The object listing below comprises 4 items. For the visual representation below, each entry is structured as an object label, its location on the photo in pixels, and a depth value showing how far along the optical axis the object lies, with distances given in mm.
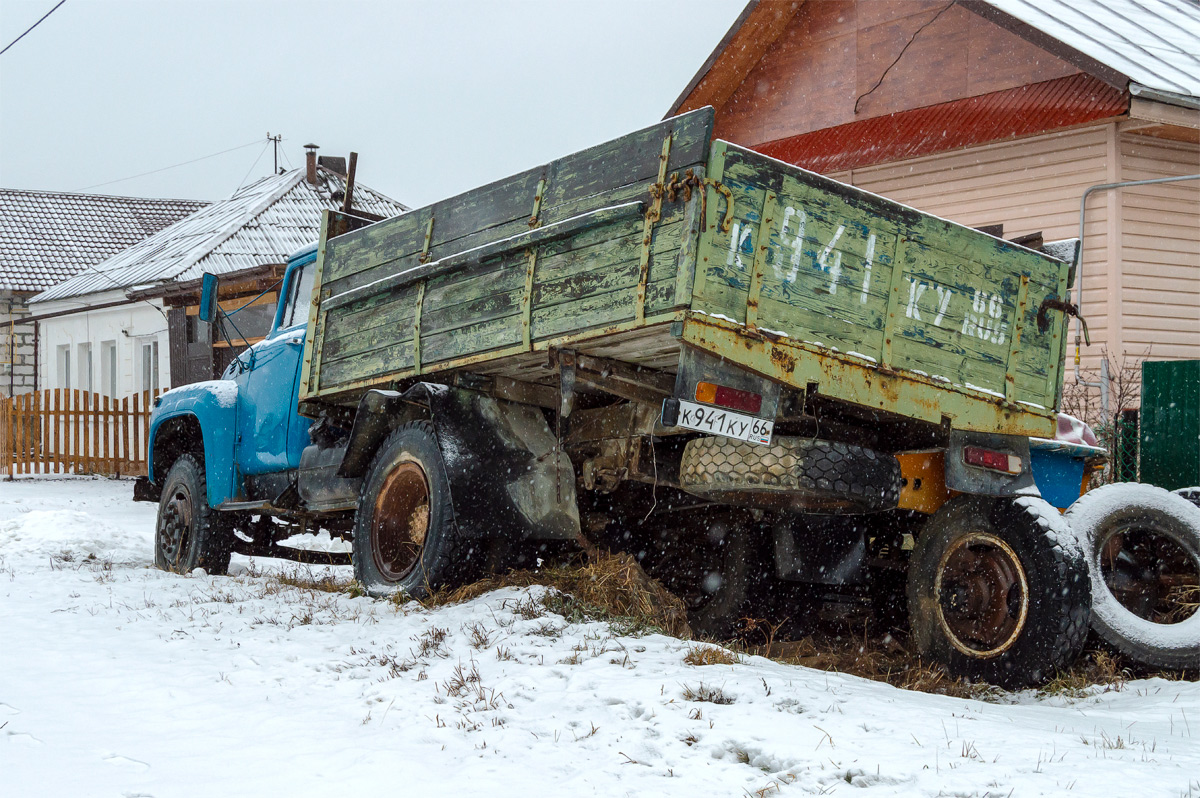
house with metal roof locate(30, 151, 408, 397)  20984
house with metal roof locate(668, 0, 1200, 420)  11945
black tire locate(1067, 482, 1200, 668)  5574
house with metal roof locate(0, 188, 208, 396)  28062
